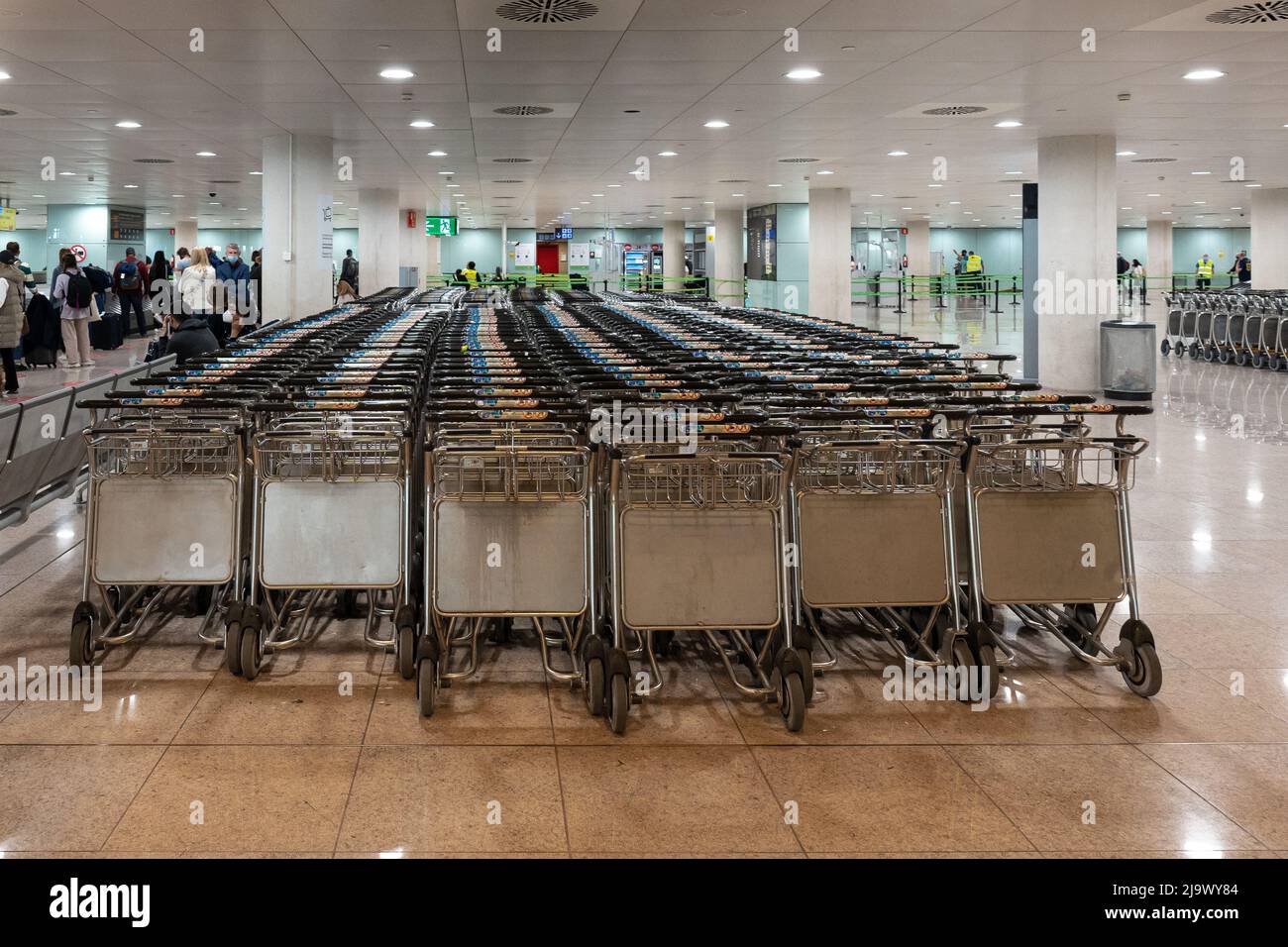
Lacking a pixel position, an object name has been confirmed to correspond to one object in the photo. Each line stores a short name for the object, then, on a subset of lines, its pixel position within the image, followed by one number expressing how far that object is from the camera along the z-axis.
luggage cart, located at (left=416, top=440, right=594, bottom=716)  4.74
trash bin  16.78
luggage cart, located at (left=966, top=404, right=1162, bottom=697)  4.95
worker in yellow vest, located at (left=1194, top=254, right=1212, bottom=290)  46.64
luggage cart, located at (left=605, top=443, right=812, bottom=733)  4.64
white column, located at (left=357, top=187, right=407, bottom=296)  28.39
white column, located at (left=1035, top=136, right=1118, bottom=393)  17.14
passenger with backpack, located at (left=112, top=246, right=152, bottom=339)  25.73
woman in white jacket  14.05
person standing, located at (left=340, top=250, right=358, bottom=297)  30.89
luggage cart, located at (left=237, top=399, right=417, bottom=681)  5.03
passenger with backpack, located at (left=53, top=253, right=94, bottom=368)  18.42
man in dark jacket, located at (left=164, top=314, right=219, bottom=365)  12.45
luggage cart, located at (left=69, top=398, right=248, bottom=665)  5.11
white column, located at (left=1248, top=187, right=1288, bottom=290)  27.77
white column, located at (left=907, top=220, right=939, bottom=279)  49.53
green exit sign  44.73
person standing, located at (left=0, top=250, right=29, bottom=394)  15.41
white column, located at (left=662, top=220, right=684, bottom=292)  45.25
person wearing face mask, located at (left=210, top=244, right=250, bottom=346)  17.69
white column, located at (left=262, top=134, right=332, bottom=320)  17.59
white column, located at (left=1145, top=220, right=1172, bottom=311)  45.19
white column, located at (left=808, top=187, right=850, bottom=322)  27.89
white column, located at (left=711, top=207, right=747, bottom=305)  35.91
